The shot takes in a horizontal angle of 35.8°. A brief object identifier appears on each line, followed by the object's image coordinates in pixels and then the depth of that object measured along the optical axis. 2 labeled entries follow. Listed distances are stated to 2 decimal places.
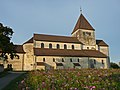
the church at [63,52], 51.81
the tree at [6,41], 33.62
